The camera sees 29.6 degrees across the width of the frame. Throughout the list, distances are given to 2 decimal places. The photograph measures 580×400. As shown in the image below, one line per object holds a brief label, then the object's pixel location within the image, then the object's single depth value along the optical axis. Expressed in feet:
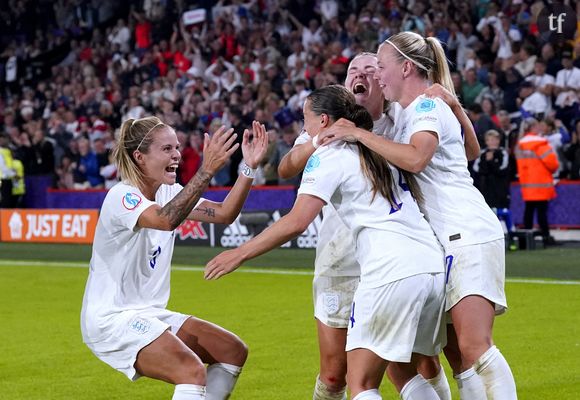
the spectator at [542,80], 65.77
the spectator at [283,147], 69.97
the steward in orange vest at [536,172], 58.95
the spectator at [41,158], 87.30
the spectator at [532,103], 65.77
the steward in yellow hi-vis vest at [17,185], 82.99
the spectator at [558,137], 62.28
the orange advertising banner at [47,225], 72.21
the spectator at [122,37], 100.16
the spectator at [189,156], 74.33
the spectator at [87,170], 81.35
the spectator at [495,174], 59.26
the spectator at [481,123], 62.90
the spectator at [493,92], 68.33
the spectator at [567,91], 64.64
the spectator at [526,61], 68.69
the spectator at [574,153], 61.93
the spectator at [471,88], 68.69
